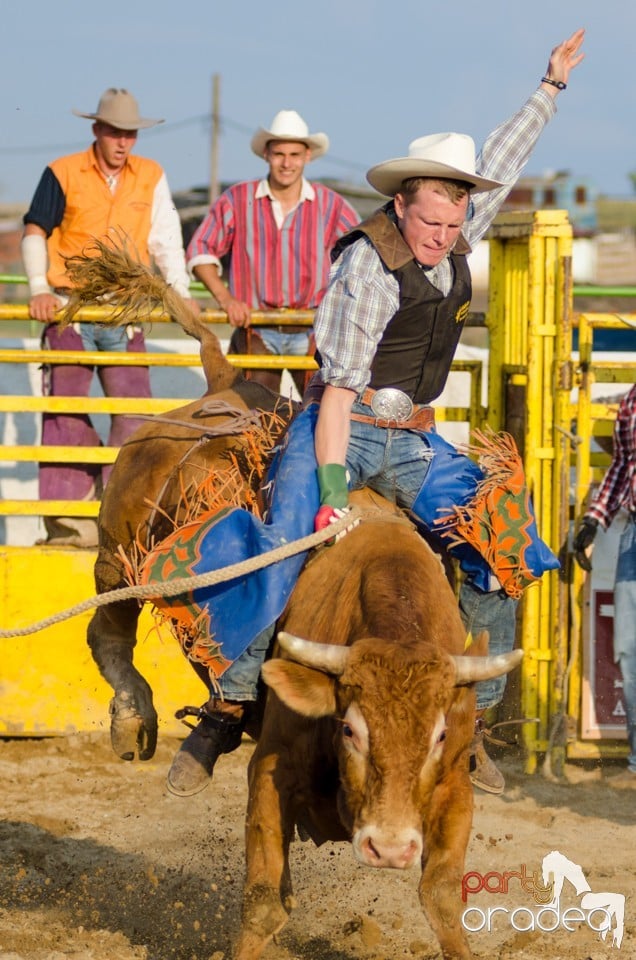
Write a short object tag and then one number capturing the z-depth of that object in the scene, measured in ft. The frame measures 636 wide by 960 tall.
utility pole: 221.46
